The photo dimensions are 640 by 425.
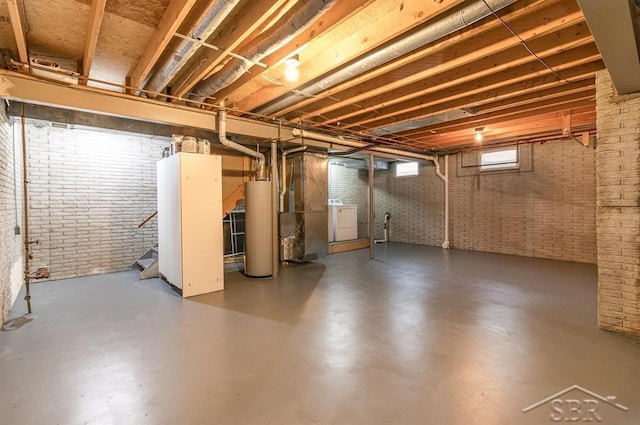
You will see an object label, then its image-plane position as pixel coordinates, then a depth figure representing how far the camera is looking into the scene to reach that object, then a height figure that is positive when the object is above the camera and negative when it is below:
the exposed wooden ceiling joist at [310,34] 2.05 +1.41
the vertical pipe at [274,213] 4.79 -0.05
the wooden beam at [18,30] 1.89 +1.34
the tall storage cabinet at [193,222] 3.84 -0.13
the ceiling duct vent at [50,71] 2.74 +1.36
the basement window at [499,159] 6.79 +1.12
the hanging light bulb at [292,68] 2.81 +1.39
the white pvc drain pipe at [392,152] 5.22 +1.28
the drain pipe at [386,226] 9.24 -0.53
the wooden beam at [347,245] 7.21 -0.91
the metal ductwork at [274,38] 1.91 +1.32
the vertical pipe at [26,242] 3.15 -0.29
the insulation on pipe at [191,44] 1.96 +1.35
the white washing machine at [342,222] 7.56 -0.32
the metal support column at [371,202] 6.34 +0.14
